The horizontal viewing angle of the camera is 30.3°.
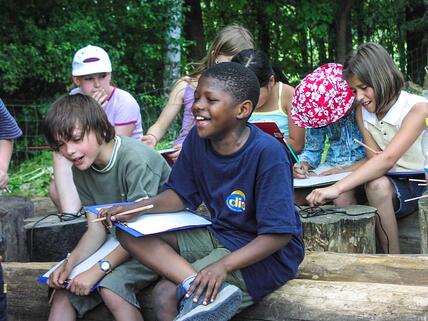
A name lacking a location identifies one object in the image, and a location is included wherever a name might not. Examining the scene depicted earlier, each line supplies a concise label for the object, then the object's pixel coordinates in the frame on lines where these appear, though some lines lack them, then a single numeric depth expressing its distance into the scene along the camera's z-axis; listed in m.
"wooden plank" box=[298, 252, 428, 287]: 3.51
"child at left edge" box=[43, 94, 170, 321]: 3.45
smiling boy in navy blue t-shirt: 3.11
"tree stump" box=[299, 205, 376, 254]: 4.25
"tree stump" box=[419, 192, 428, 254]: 4.09
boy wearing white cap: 5.50
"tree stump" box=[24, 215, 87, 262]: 4.62
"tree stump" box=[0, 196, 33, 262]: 4.84
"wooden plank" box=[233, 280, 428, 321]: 3.04
